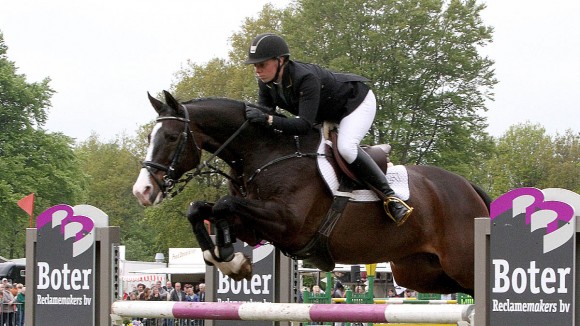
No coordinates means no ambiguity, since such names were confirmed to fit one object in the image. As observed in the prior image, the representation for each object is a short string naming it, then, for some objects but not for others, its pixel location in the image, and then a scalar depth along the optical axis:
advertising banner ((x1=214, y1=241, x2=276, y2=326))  15.39
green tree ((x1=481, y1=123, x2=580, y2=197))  96.19
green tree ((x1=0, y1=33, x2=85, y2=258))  70.44
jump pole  9.95
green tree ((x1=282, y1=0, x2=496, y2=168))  63.00
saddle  11.77
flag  23.27
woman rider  11.31
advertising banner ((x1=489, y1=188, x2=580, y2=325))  10.09
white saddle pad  11.66
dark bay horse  11.02
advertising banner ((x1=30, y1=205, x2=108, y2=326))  13.54
